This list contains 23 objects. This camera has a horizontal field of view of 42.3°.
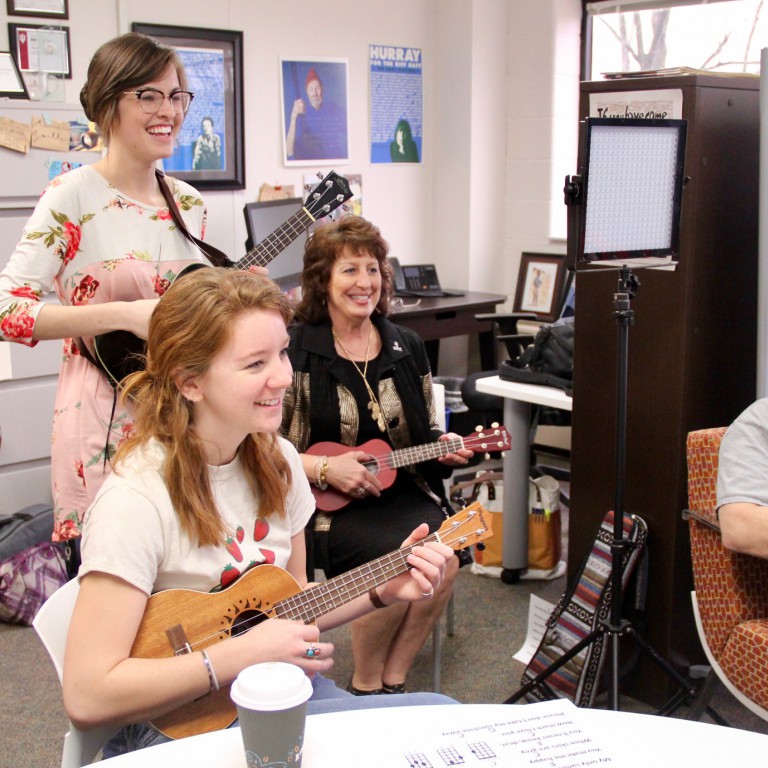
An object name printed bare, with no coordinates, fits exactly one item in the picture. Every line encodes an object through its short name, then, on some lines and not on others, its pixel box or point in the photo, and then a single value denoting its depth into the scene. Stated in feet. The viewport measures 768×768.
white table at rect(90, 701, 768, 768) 3.62
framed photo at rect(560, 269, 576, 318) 15.05
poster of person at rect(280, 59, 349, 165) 14.76
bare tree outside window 14.05
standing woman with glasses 6.41
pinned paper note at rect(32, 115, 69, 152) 11.06
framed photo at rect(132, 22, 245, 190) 13.55
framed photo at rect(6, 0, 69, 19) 11.73
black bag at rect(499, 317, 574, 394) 10.25
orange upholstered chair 6.23
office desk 14.51
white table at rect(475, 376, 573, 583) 10.50
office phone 15.67
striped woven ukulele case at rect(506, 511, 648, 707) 8.15
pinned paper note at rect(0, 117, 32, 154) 10.85
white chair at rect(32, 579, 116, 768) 4.48
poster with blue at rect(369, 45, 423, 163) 15.81
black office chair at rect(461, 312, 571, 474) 11.65
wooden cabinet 7.88
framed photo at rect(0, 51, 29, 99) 11.60
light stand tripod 7.07
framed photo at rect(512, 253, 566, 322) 15.60
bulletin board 10.93
